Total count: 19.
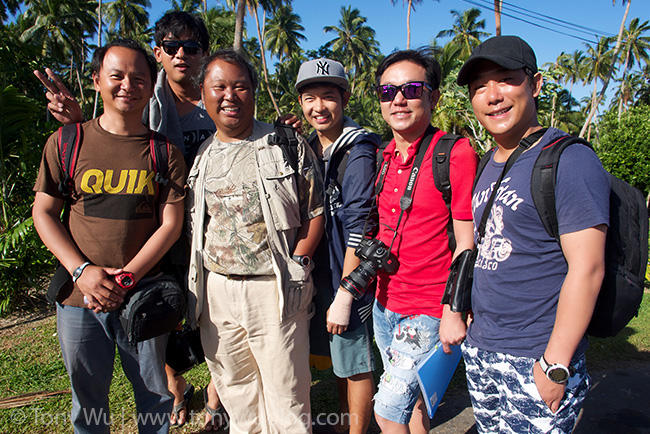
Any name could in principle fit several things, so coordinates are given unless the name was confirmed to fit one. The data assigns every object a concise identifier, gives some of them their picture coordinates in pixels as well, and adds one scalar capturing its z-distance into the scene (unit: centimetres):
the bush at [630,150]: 1357
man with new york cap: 246
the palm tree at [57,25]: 2653
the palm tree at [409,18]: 3041
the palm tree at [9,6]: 2178
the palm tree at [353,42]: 4525
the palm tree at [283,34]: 4119
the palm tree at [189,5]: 3074
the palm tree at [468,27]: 3519
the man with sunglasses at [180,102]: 297
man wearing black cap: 150
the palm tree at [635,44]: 4091
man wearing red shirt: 215
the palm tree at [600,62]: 4059
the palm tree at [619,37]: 2645
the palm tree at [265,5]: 2481
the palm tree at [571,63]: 4959
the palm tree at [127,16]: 3356
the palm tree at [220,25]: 2392
